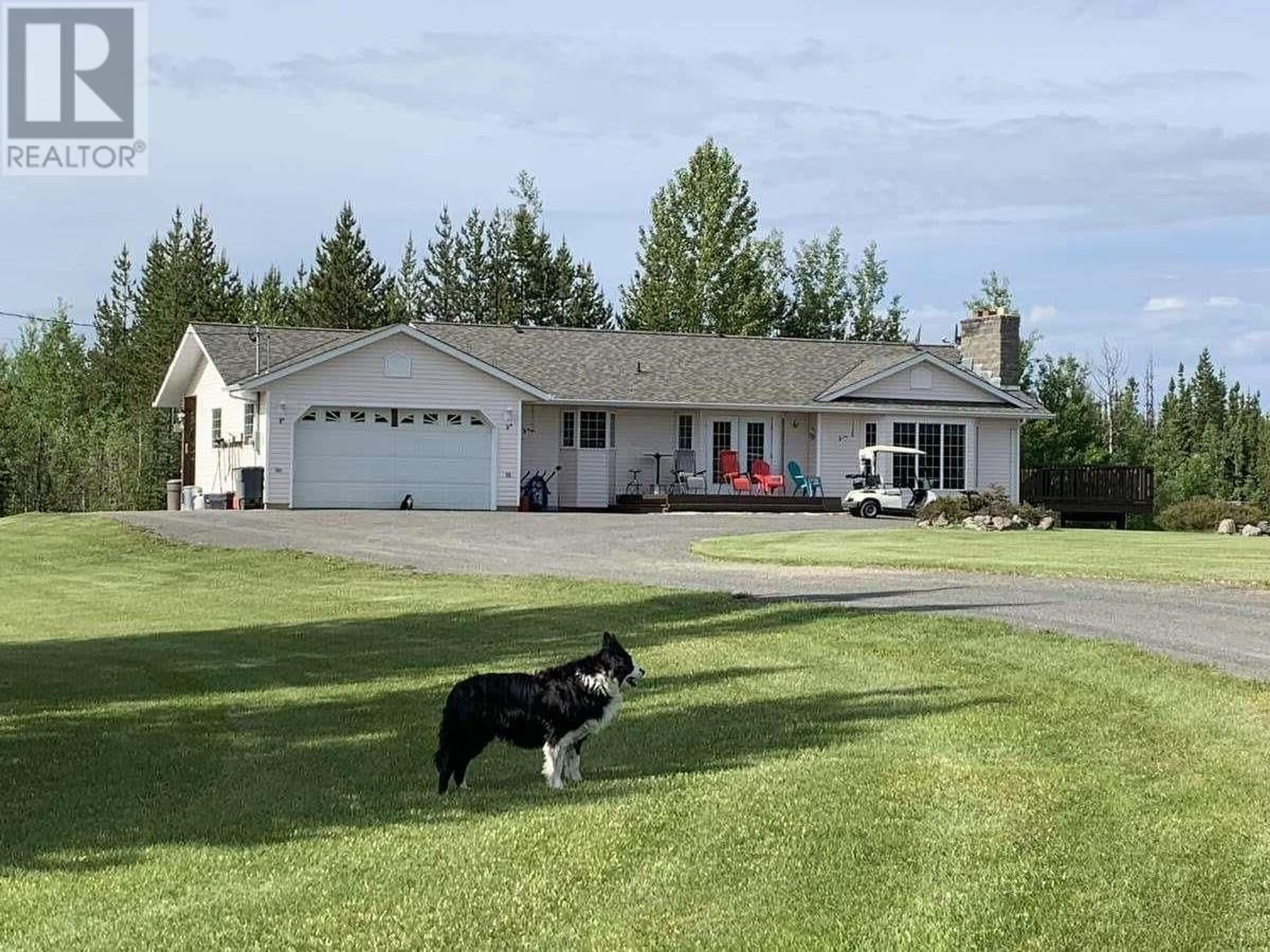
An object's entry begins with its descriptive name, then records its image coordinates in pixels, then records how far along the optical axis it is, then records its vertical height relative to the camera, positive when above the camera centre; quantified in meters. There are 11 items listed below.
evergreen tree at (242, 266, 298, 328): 64.25 +7.32
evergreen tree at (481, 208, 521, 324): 63.59 +8.08
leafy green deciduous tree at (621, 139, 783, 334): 62.75 +8.91
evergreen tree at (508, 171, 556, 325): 63.97 +8.31
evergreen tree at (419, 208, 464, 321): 65.56 +8.22
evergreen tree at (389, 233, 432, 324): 63.62 +7.82
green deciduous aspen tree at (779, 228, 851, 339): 70.56 +8.69
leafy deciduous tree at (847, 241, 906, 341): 71.75 +7.99
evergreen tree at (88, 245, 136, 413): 66.88 +5.73
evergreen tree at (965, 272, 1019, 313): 76.25 +9.01
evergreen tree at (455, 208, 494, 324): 64.50 +8.31
